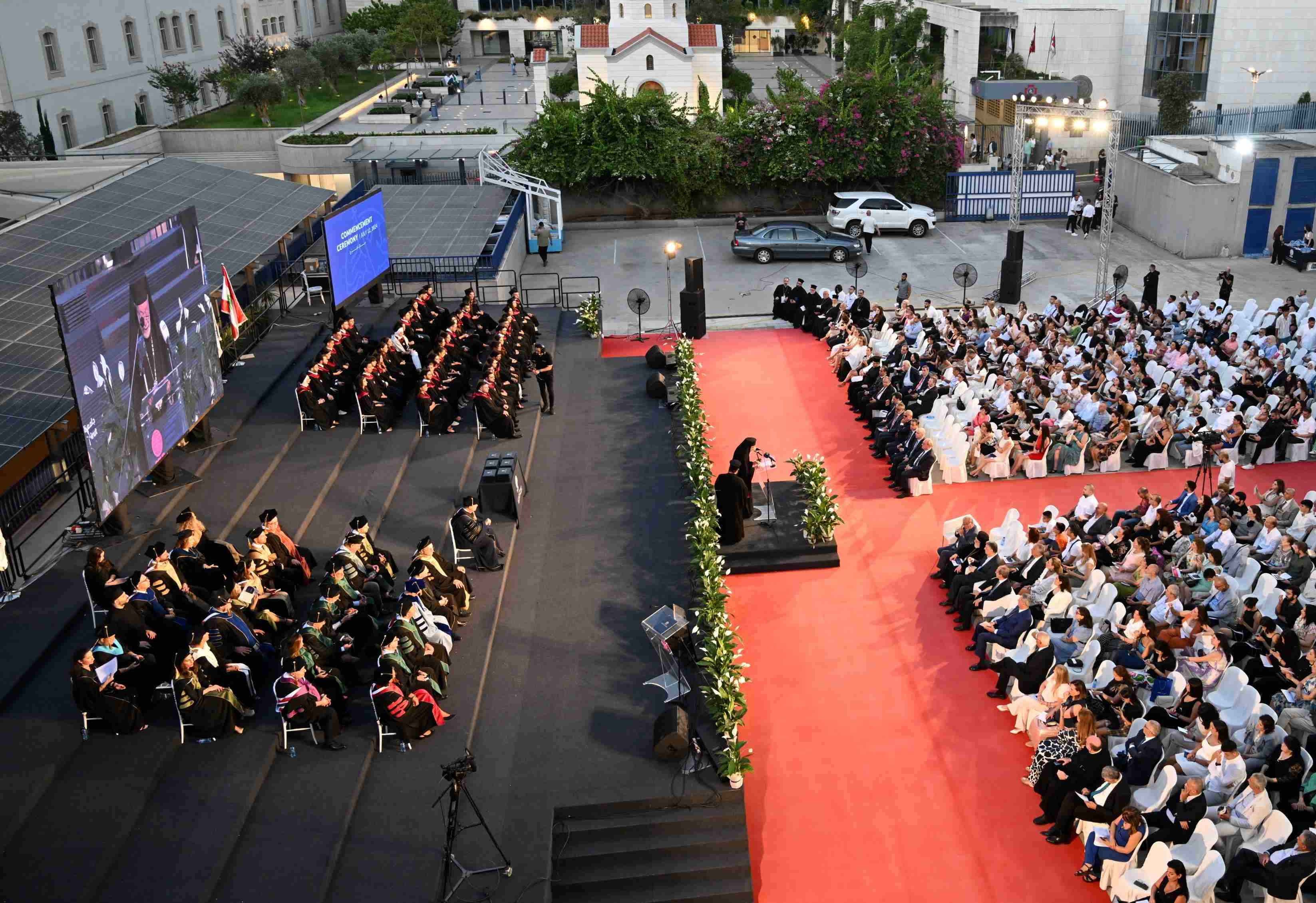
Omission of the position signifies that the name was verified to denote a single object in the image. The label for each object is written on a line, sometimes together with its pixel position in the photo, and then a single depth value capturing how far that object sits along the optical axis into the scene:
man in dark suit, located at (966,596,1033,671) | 13.12
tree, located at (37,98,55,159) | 42.38
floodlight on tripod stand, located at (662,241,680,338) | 25.03
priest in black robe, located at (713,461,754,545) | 16.09
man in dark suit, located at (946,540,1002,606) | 14.24
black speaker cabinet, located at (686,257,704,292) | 24.95
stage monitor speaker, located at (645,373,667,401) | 21.16
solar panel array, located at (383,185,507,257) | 28.80
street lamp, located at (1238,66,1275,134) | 36.34
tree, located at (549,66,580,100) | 61.75
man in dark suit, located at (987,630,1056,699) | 12.42
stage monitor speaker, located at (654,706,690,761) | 11.54
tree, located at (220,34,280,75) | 56.19
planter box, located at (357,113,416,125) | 53.00
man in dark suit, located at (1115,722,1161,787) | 10.48
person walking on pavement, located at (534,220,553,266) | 31.47
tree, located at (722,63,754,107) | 61.03
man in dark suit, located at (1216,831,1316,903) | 9.26
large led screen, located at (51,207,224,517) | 12.71
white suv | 33.12
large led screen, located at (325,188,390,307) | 20.03
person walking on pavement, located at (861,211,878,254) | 31.59
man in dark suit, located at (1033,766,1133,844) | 10.25
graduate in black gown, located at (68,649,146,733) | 11.03
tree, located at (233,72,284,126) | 50.22
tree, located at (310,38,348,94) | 63.68
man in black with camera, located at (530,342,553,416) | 20.19
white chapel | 47.38
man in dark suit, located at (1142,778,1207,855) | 9.96
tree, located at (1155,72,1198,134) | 38.19
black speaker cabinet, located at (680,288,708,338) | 25.23
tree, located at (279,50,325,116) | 55.84
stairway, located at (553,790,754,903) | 10.66
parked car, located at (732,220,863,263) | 31.00
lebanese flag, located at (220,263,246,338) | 18.78
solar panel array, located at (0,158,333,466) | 14.42
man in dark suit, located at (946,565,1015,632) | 13.78
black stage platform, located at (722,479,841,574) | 15.98
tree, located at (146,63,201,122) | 51.53
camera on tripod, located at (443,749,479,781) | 9.73
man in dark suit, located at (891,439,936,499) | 17.67
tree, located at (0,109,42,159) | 39.75
